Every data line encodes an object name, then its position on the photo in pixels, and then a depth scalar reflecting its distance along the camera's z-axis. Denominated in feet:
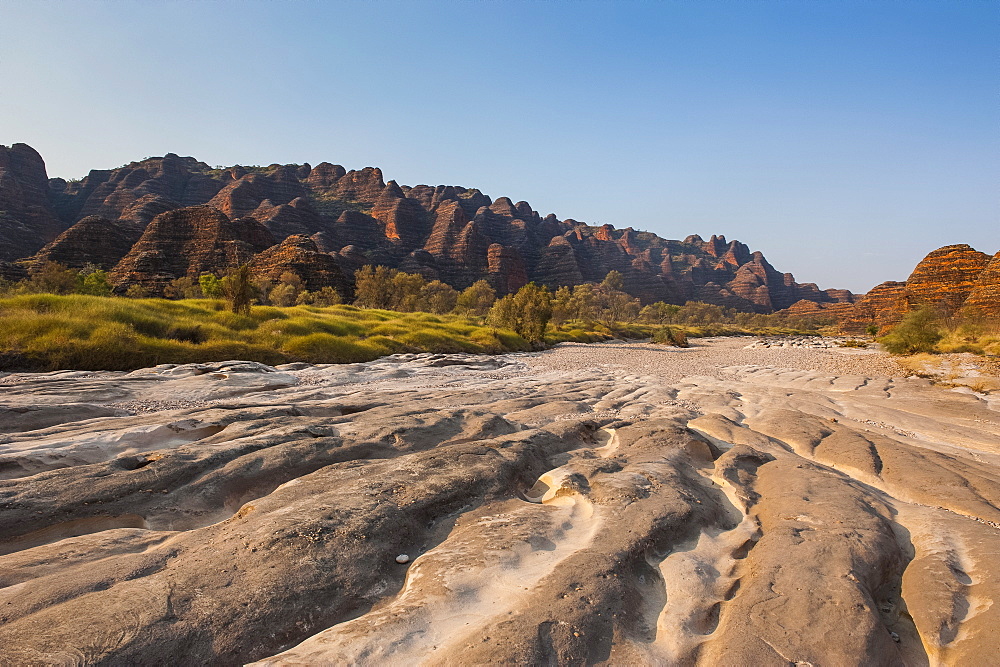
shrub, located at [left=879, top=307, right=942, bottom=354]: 97.60
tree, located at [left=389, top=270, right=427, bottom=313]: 232.94
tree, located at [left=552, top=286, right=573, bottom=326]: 212.84
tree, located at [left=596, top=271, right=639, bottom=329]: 365.12
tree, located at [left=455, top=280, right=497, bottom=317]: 261.44
